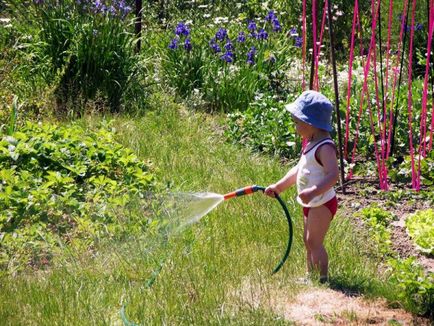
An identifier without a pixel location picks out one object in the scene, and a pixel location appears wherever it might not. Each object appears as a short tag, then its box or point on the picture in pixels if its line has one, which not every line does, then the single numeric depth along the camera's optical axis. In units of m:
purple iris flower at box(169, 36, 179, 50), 14.84
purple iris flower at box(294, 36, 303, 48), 16.24
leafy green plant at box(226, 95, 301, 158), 11.94
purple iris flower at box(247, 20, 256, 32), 15.93
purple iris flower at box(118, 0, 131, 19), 14.39
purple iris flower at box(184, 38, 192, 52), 14.70
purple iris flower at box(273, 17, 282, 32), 16.26
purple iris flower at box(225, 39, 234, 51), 15.08
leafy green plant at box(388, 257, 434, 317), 6.77
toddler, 7.22
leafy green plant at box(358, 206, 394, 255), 8.68
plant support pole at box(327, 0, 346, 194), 9.96
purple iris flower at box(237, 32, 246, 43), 15.43
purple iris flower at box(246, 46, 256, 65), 14.93
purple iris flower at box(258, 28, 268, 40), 15.60
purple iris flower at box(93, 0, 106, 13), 14.01
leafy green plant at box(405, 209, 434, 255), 8.52
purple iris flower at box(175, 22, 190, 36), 15.21
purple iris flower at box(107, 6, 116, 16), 14.11
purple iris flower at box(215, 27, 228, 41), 15.54
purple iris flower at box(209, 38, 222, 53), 15.11
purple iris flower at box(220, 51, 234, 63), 14.75
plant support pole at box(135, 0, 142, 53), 15.38
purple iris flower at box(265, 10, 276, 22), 16.56
